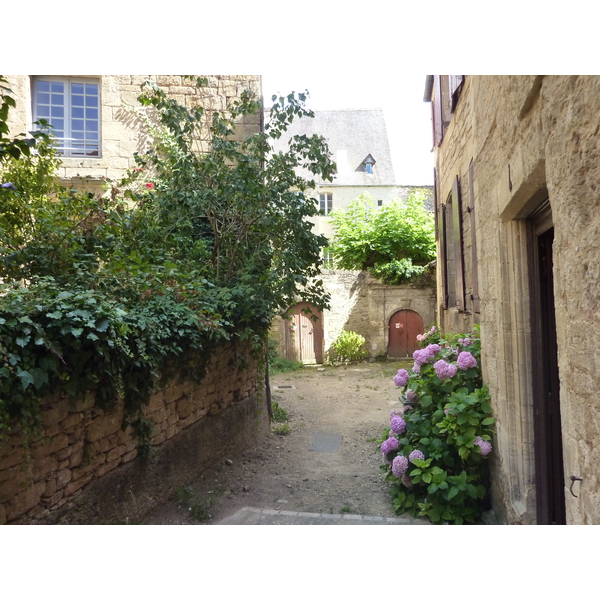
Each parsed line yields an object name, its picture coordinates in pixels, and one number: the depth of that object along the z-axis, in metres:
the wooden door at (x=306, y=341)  14.77
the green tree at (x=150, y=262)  2.76
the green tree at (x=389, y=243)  14.62
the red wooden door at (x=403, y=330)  14.57
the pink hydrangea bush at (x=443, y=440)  3.60
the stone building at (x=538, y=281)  1.69
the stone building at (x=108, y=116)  7.41
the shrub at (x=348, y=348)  14.40
